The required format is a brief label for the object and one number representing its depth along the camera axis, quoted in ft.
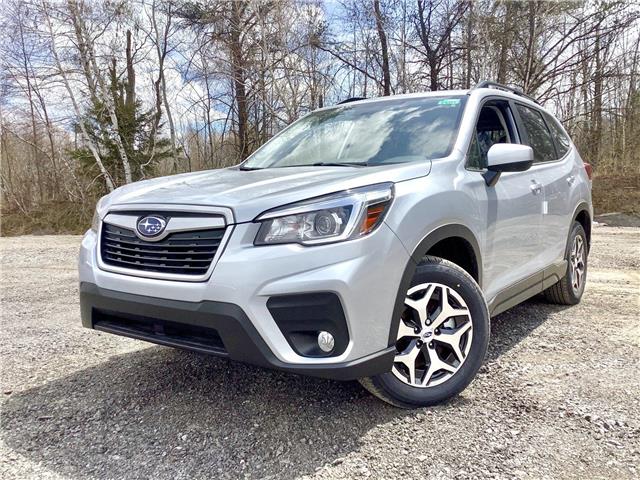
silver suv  7.11
